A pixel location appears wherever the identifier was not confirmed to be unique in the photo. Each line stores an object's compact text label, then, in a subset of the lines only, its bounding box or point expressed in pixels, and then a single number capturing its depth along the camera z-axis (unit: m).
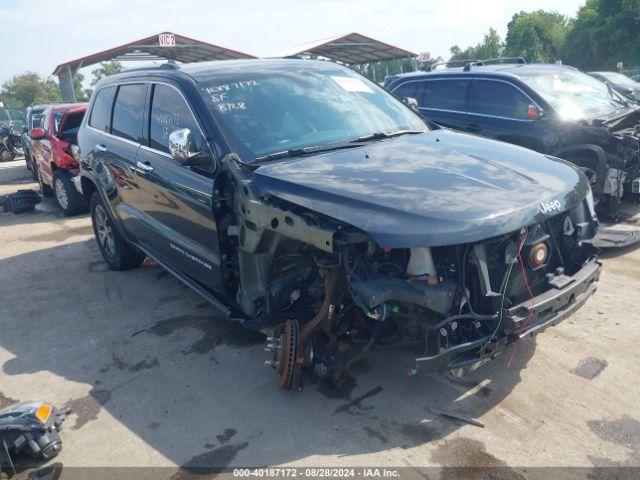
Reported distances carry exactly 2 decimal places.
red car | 8.79
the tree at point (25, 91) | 73.44
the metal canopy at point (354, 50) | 24.45
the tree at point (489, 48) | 71.56
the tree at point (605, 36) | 41.88
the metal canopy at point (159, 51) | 23.09
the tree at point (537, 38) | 59.62
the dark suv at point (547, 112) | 6.06
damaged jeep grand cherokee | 2.75
